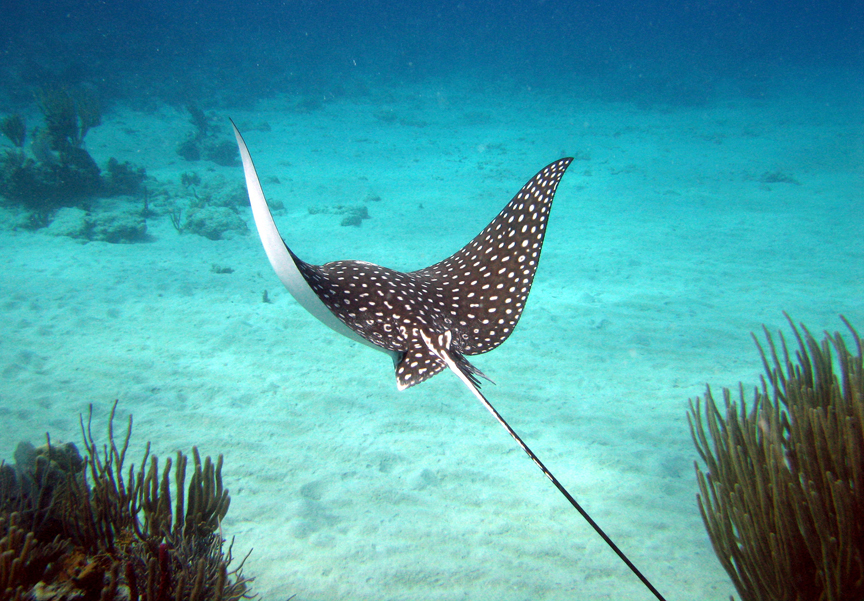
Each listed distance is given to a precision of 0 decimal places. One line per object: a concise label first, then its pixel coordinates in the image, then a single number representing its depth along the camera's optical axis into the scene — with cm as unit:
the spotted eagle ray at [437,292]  266
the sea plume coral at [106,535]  205
